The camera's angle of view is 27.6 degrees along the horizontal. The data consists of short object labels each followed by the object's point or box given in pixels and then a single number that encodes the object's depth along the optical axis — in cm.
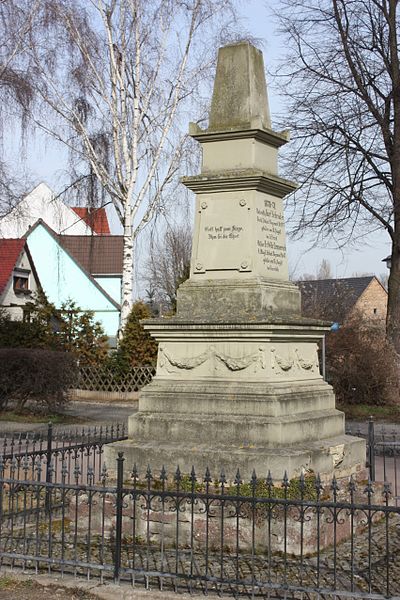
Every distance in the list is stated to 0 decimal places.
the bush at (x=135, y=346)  2350
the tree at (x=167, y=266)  4878
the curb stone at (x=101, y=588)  564
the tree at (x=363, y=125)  2111
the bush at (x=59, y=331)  2327
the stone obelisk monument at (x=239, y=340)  757
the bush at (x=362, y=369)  2016
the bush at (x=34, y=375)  1783
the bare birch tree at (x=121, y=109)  2212
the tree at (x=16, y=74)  1703
